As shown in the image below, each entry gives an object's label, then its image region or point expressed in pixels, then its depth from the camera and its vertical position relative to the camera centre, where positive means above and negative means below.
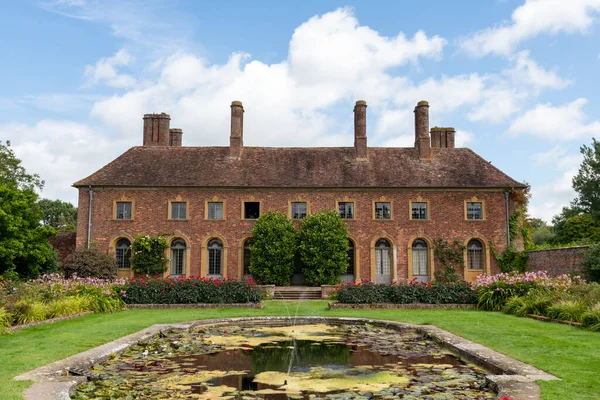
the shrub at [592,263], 17.87 -0.21
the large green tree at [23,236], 20.23 +0.90
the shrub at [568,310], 12.56 -1.34
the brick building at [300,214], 26.67 +2.27
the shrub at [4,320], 10.93 -1.40
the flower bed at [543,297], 12.59 -1.17
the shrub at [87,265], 24.27 -0.37
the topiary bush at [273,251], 25.12 +0.30
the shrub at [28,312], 12.52 -1.36
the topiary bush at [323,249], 25.09 +0.40
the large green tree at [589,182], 47.78 +7.11
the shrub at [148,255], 26.06 +0.12
